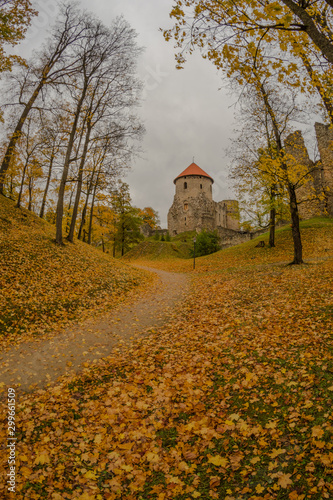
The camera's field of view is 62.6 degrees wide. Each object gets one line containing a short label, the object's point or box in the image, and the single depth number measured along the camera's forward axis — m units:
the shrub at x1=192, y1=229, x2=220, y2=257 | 34.66
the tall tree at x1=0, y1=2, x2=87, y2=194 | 15.17
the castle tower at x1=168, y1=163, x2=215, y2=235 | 57.09
